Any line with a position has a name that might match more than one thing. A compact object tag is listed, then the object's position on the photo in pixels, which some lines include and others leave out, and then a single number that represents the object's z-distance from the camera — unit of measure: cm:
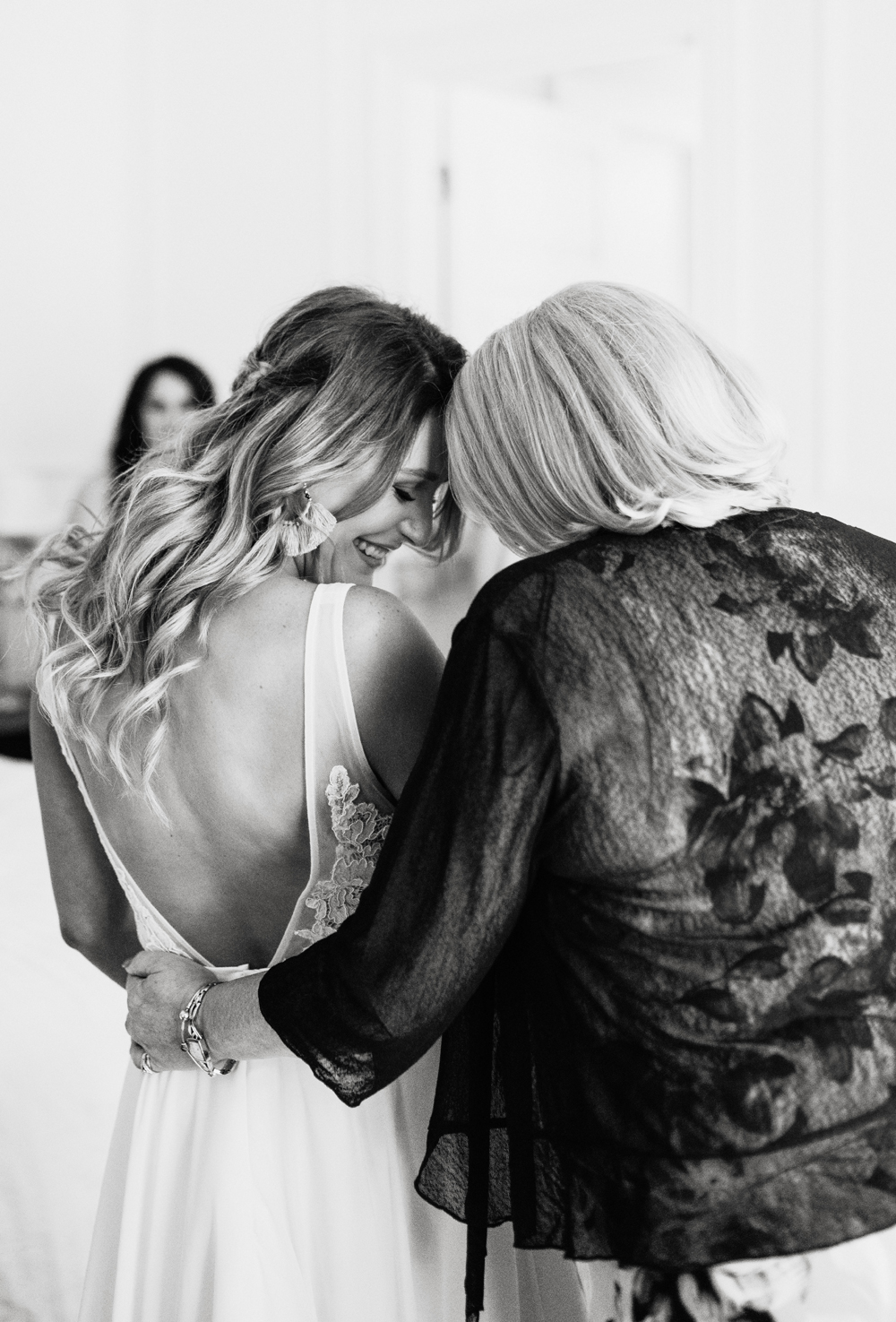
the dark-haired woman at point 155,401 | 382
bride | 124
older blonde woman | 100
